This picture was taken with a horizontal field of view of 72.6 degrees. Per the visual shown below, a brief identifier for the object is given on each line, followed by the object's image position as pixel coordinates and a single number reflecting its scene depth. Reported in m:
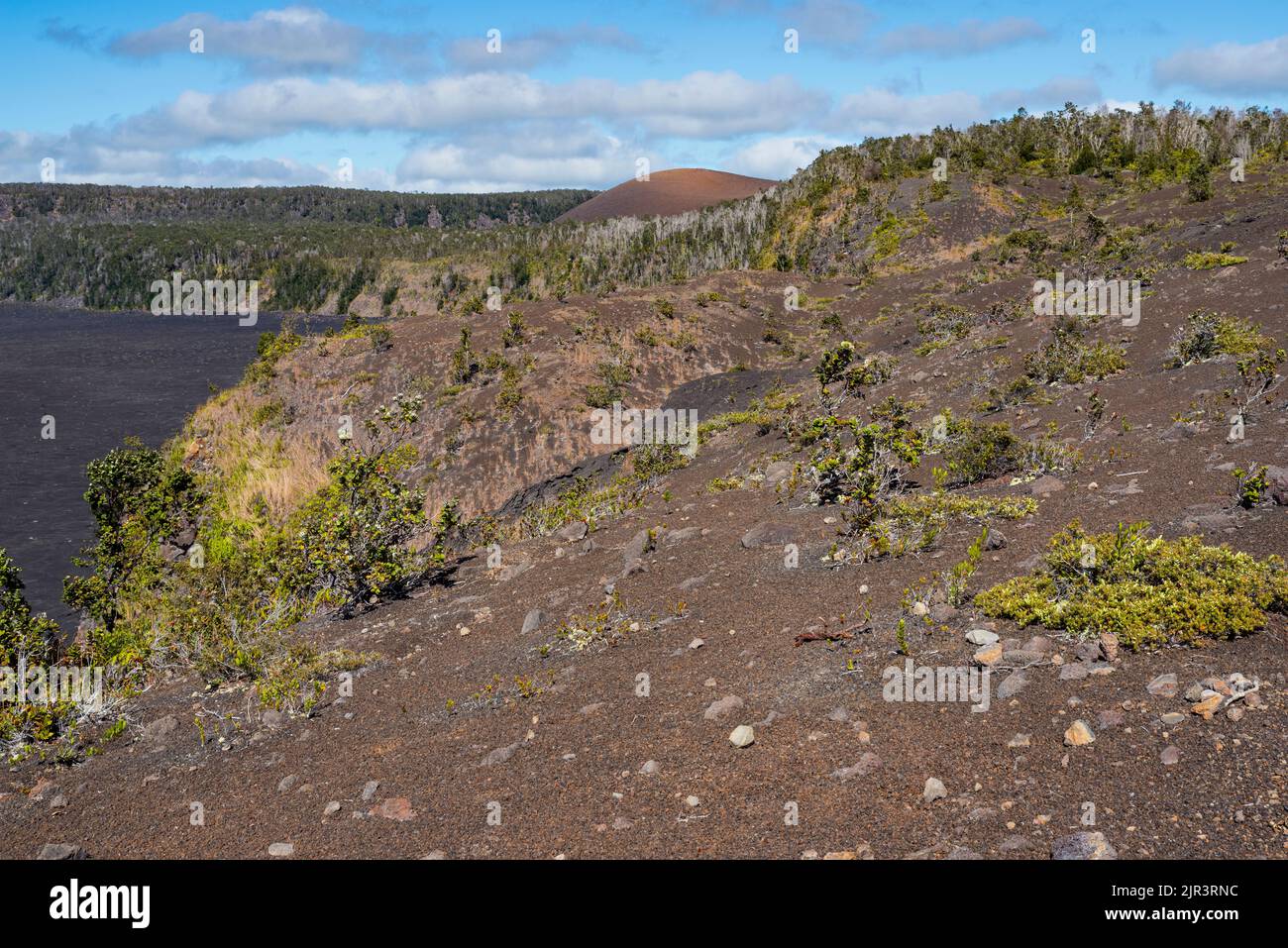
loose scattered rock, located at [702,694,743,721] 7.07
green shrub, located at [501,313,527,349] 28.56
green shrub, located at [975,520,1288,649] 6.42
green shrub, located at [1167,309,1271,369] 15.40
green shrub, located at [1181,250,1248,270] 22.48
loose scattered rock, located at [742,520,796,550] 10.95
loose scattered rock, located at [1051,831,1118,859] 4.62
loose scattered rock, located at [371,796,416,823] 6.62
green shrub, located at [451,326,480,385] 27.06
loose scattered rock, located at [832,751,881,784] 5.87
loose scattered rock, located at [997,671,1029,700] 6.40
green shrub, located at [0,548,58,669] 12.84
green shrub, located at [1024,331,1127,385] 17.22
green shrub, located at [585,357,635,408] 25.56
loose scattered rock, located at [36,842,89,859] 6.62
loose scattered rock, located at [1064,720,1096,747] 5.59
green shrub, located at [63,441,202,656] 18.25
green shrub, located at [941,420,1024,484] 12.23
